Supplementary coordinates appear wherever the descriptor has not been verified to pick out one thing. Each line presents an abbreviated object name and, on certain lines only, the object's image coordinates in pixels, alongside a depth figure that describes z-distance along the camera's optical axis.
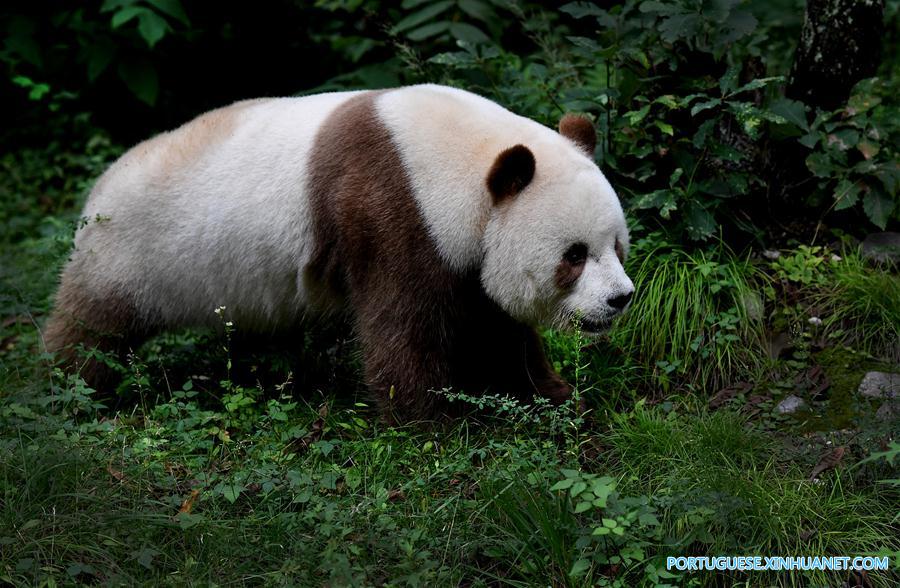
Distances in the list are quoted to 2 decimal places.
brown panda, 8.99
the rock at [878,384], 9.37
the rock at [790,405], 9.57
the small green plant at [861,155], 10.75
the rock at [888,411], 8.57
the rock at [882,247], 10.80
